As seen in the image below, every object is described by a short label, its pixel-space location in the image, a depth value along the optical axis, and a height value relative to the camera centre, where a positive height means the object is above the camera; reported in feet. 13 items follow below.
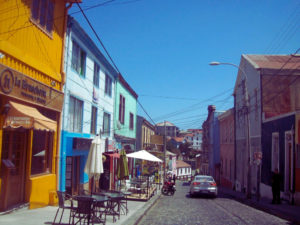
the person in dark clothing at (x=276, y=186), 57.49 -4.66
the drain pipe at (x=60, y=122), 44.01 +3.85
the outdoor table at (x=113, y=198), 35.70 -4.65
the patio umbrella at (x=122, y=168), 56.75 -2.33
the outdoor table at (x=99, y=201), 32.06 -4.49
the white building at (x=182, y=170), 269.85 -11.66
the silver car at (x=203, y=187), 70.08 -6.29
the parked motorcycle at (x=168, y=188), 77.20 -7.28
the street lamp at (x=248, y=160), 68.19 -0.59
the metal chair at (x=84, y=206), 28.99 -4.42
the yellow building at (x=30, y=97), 31.91 +5.64
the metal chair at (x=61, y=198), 30.45 -3.99
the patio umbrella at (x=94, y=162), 39.65 -1.09
